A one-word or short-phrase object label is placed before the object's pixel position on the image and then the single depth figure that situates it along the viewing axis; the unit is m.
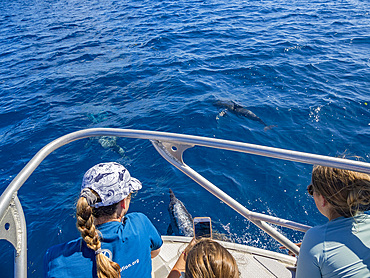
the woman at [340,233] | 1.75
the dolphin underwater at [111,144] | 7.20
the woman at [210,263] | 1.45
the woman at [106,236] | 1.82
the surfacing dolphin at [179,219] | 5.07
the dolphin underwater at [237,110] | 7.83
